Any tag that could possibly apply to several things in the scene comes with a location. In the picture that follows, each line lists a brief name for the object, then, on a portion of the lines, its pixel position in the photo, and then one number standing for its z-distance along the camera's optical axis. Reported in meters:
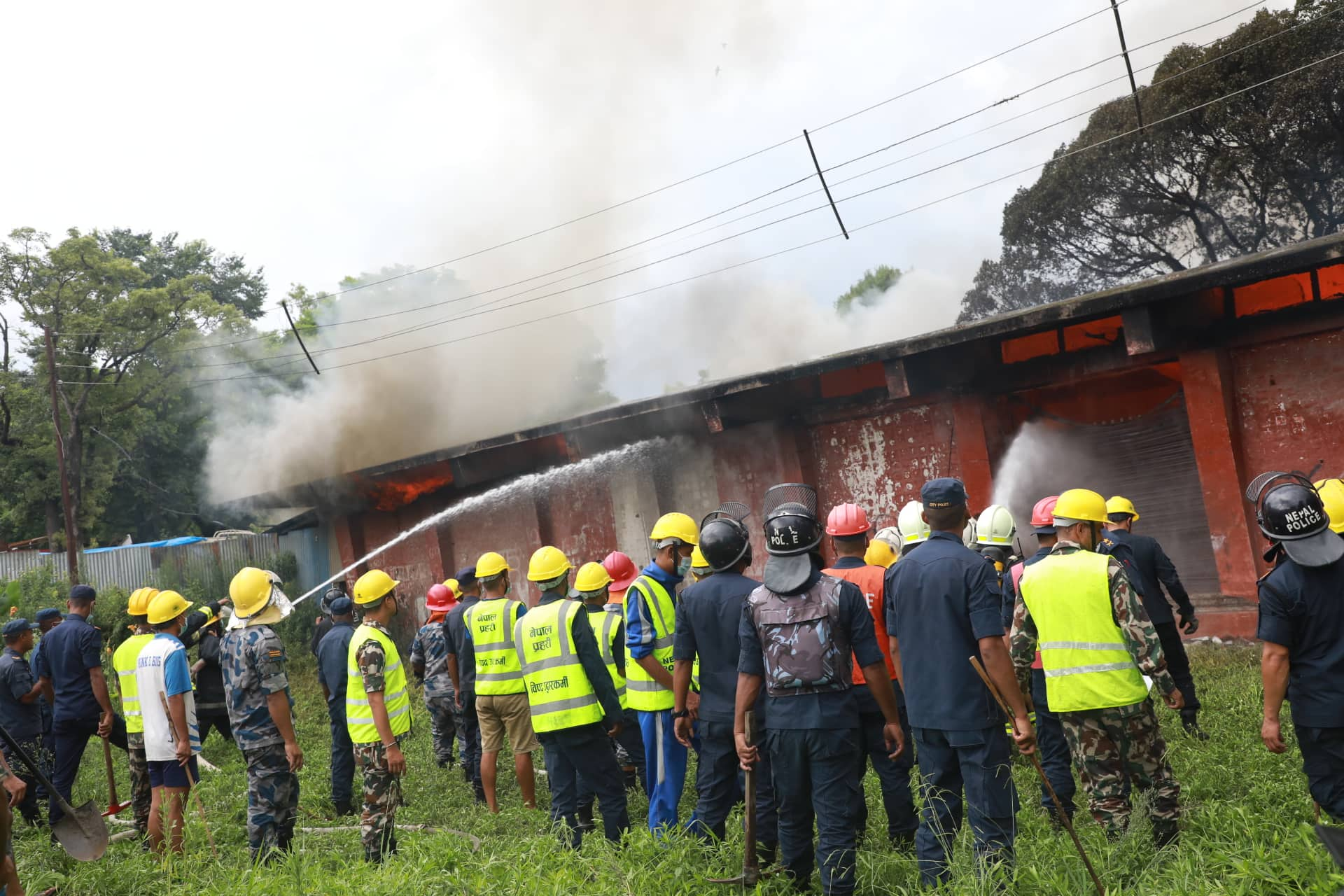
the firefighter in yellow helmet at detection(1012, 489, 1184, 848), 4.69
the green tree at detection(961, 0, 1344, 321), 23.22
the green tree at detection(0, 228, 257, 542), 26.39
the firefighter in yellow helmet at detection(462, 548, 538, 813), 7.11
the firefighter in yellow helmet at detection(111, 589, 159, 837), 7.35
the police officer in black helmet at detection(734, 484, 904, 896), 4.35
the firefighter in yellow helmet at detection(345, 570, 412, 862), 5.89
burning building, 9.87
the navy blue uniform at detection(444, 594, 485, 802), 8.20
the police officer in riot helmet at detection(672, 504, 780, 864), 5.06
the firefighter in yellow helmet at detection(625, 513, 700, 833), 5.83
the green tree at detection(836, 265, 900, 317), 42.03
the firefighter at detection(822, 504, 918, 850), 5.31
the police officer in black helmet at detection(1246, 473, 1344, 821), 4.19
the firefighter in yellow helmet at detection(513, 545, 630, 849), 5.79
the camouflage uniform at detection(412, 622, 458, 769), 9.48
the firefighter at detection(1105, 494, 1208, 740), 6.98
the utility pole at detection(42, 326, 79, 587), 22.16
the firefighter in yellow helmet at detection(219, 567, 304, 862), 6.06
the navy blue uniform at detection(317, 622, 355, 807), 7.78
